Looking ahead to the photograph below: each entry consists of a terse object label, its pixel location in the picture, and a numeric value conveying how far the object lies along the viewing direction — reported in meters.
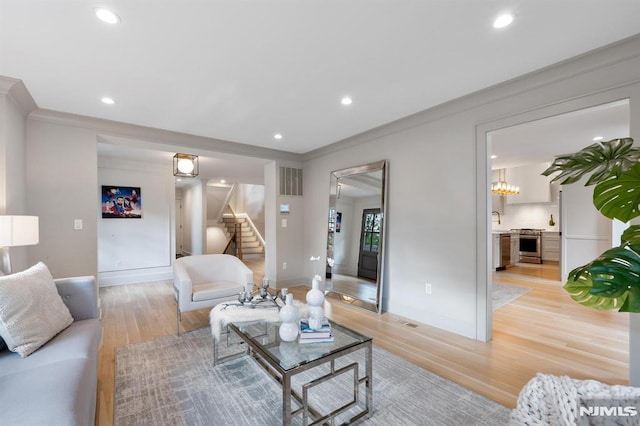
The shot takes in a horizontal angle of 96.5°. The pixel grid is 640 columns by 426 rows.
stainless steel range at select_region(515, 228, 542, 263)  7.55
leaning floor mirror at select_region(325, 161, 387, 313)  3.93
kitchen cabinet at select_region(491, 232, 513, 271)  6.57
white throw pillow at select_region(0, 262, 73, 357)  1.58
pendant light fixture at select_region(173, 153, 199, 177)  4.68
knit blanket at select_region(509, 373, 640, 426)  1.03
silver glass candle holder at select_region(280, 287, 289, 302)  2.28
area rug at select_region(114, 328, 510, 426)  1.79
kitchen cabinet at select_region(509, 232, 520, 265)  7.22
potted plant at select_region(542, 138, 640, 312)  1.06
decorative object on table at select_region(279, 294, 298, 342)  1.87
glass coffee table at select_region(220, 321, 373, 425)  1.59
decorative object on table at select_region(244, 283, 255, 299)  2.71
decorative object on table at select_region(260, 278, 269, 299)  2.67
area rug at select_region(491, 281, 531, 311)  4.25
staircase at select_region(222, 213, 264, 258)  9.77
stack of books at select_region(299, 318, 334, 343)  1.88
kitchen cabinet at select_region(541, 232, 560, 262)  7.44
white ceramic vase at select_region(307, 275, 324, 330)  1.95
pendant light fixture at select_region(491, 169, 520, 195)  6.58
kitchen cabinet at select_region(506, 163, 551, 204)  7.21
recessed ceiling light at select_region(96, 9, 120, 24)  1.72
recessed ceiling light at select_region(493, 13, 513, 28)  1.78
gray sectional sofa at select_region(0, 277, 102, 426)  1.14
